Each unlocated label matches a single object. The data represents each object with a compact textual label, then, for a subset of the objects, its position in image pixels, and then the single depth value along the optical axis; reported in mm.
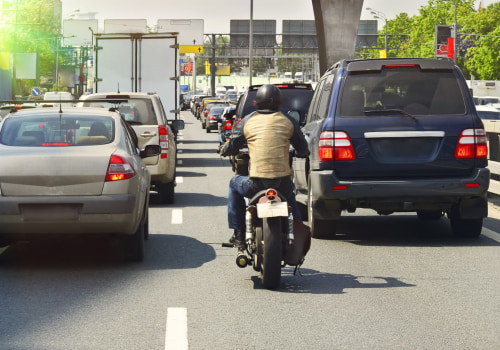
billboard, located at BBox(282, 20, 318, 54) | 96562
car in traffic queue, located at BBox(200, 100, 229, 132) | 54719
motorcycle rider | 8547
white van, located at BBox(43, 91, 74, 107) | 49656
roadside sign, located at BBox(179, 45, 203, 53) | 93025
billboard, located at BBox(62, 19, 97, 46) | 104938
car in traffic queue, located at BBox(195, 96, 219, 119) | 60481
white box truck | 26469
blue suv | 11125
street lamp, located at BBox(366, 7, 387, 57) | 92625
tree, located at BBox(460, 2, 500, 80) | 94750
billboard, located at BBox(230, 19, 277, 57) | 98000
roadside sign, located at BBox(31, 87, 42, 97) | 72312
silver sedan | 9266
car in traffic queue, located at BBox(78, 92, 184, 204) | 16516
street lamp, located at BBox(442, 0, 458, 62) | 75812
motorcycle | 8211
